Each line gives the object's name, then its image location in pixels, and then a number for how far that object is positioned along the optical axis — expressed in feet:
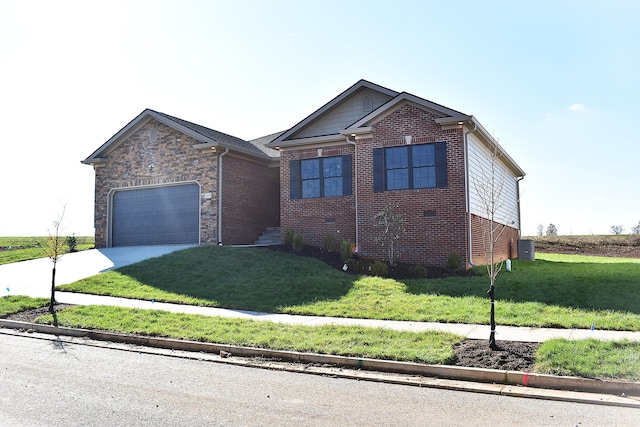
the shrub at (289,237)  67.36
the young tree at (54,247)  42.80
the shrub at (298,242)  65.36
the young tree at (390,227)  58.18
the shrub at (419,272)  52.80
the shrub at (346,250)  59.98
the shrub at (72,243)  82.84
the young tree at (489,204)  60.39
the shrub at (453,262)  54.54
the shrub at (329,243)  64.95
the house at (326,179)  57.98
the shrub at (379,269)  54.24
